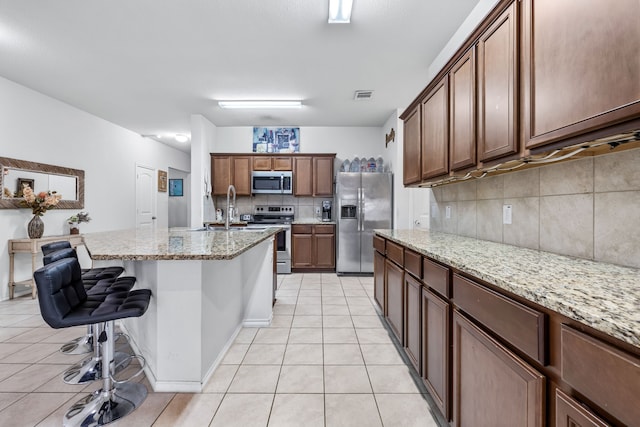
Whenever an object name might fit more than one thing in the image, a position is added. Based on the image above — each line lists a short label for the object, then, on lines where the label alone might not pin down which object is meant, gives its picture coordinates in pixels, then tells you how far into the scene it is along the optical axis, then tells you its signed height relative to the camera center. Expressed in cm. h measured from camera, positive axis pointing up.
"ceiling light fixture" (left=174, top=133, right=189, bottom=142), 591 +159
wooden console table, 344 -45
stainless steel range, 486 -16
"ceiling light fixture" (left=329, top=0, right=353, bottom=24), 216 +159
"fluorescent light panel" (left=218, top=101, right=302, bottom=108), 418 +162
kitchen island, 160 -55
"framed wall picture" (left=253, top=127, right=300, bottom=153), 544 +141
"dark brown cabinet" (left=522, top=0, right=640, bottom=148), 85 +51
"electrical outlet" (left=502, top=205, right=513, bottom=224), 175 -1
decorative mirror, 346 +44
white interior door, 604 +36
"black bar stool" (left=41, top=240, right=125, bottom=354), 213 -48
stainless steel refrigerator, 468 -3
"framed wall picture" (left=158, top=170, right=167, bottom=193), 682 +77
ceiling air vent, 384 +164
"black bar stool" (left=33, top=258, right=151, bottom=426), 130 -50
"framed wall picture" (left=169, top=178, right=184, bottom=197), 830 +76
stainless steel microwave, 521 +56
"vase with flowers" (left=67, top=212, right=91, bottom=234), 425 -11
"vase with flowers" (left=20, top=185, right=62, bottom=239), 351 +10
